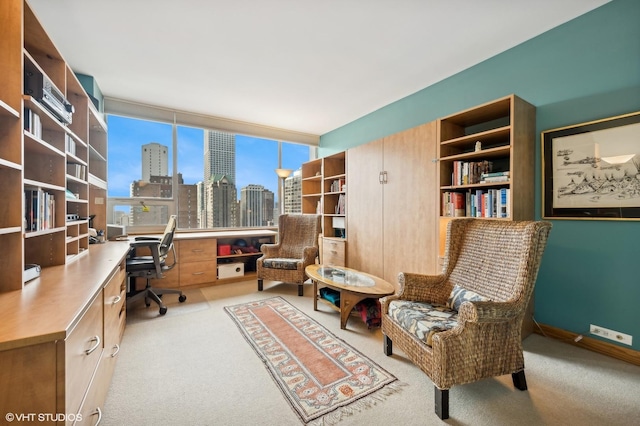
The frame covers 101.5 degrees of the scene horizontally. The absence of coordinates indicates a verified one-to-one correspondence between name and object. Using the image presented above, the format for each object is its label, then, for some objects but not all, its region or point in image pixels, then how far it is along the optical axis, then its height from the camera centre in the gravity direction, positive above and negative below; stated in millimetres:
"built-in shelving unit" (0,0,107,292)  1267 +418
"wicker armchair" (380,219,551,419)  1479 -637
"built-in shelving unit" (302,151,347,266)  4176 +262
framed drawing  1984 +347
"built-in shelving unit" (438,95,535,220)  2277 +504
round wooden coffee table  2396 -703
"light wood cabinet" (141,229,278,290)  3678 -702
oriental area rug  1543 -1113
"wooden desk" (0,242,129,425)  807 -464
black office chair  2881 -570
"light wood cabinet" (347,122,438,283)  2908 +117
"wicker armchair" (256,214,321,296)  3570 -556
